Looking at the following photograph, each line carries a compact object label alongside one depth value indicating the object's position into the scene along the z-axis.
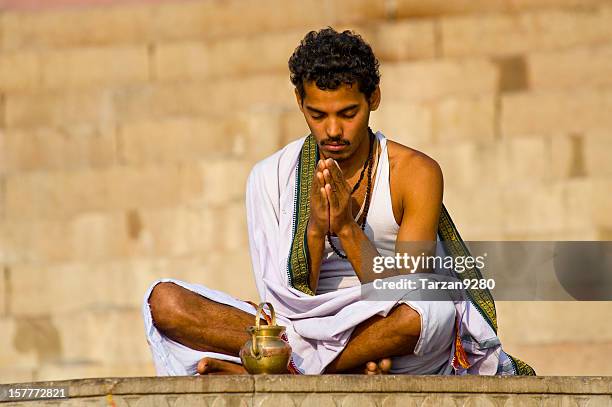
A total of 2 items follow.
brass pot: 10.89
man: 11.34
